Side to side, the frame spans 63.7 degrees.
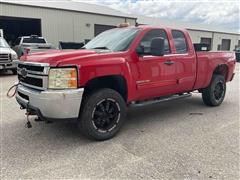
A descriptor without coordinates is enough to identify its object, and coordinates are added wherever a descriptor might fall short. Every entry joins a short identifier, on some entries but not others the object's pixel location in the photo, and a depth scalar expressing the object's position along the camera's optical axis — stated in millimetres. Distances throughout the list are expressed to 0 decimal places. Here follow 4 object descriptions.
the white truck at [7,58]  8991
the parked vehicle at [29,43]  11357
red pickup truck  2803
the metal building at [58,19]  14803
